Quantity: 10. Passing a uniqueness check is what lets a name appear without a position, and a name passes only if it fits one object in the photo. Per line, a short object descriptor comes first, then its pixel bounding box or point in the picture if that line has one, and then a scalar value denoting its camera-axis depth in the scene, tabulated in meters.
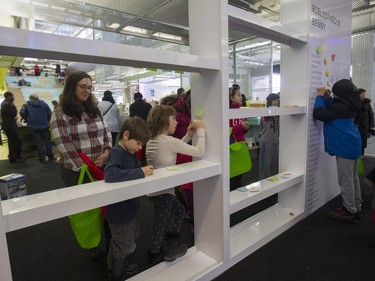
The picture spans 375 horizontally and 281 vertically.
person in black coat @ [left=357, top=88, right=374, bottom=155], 2.88
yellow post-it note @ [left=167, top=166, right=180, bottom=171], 1.64
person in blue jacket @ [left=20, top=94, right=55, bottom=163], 5.80
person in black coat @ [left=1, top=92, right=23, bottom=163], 5.74
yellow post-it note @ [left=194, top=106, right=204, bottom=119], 1.85
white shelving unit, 1.10
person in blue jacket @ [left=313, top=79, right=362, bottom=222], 2.49
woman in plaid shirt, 1.67
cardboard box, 1.62
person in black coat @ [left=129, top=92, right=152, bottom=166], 4.44
